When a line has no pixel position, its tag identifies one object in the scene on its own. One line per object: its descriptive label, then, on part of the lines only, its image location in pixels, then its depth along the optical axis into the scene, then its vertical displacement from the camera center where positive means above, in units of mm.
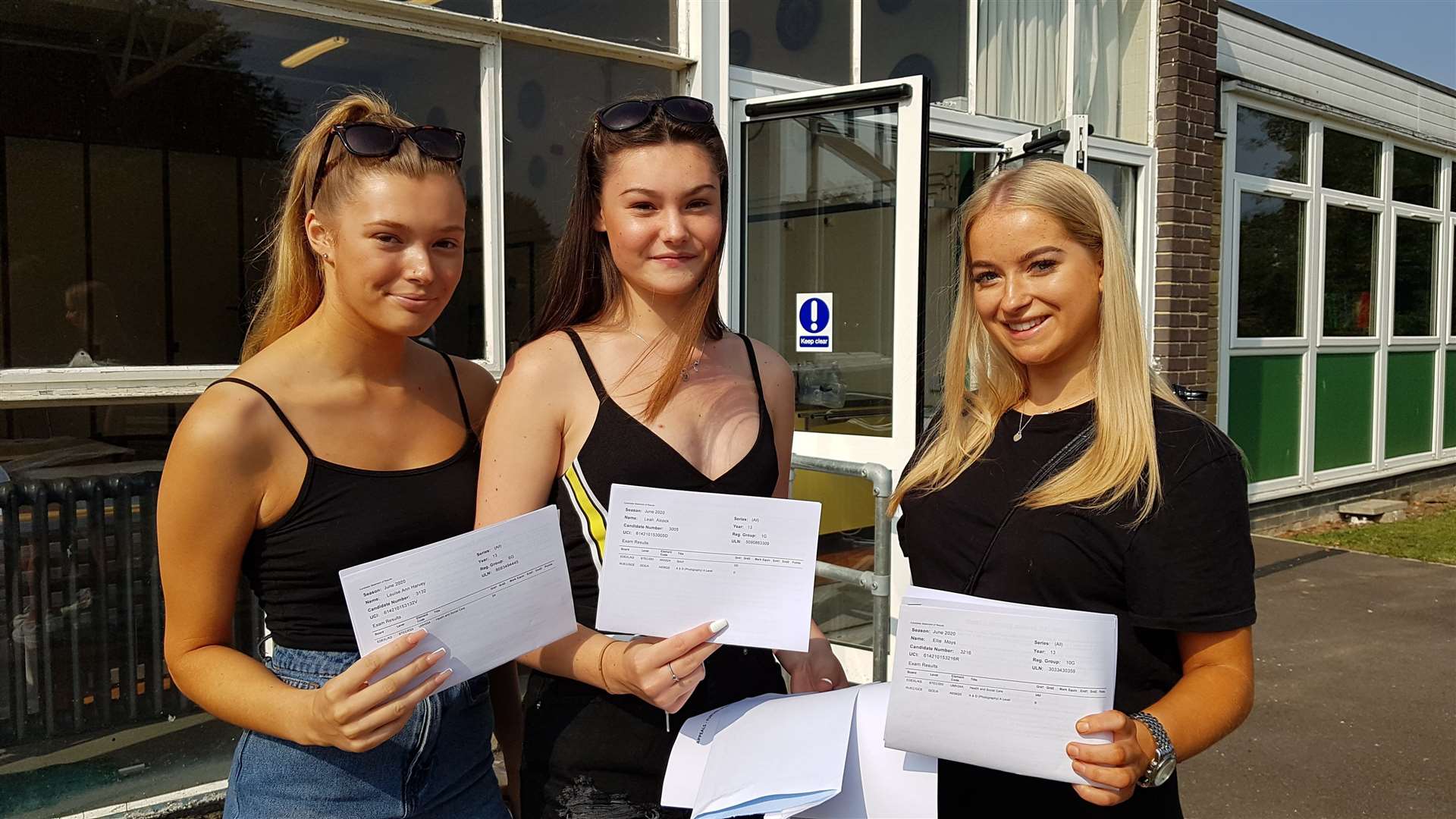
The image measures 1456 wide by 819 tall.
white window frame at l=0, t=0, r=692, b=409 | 3094 +989
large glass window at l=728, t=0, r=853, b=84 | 4785 +1606
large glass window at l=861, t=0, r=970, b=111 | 5324 +1754
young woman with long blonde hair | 1442 -213
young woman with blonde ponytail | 1407 -183
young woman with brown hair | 1552 -100
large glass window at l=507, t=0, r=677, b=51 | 4082 +1465
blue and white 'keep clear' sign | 4711 +186
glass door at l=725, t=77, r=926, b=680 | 4355 +404
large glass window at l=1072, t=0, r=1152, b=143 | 6656 +2026
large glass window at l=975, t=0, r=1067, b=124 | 5930 +1848
